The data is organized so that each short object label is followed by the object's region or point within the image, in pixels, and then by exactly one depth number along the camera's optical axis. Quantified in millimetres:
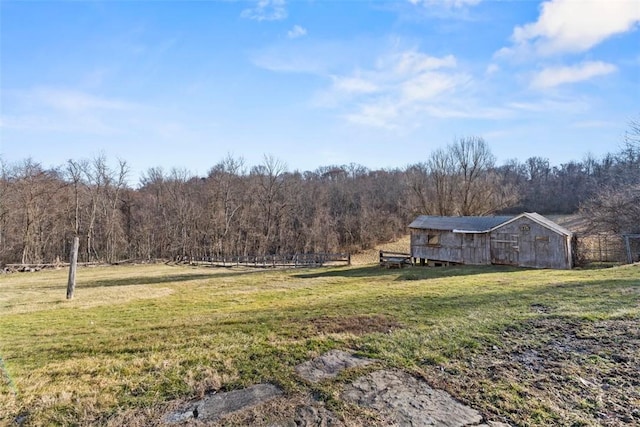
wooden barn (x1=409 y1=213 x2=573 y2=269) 19391
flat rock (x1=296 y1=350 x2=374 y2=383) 4176
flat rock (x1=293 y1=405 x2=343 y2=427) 3184
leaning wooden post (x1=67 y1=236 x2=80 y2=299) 13195
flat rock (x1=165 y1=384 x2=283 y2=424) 3416
